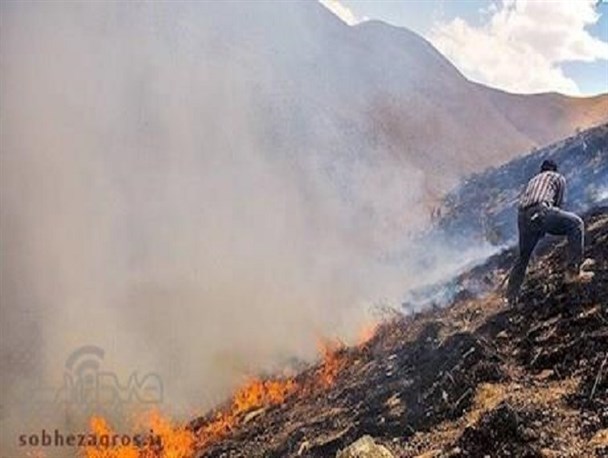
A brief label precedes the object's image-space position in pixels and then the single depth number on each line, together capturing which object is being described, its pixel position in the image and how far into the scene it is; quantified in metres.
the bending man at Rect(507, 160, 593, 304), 8.36
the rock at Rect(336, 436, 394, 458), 6.46
